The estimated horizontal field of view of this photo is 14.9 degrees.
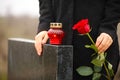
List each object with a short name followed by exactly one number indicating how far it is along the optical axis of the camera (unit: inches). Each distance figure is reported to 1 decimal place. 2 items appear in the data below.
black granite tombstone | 97.0
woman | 105.2
